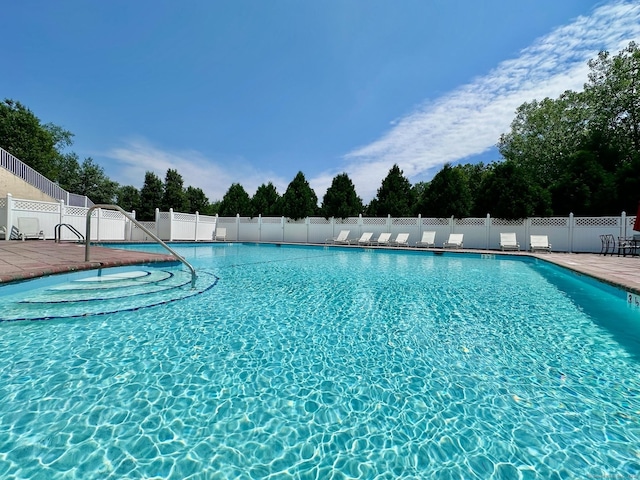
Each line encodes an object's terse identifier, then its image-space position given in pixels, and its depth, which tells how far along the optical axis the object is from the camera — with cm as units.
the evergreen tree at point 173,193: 2542
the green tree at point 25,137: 2420
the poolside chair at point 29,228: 1145
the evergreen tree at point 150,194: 2495
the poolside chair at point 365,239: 1762
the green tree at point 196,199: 2958
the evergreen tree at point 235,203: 2308
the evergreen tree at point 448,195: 1648
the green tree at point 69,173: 3139
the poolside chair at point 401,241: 1672
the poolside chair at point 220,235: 2167
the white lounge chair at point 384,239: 1717
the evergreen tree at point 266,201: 2272
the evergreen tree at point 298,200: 2069
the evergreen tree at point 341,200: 1944
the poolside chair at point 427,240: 1623
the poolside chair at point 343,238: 1839
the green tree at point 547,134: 2325
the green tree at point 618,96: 1977
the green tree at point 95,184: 3148
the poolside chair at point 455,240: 1574
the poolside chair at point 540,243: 1346
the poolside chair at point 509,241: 1449
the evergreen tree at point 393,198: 1900
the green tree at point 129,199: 2793
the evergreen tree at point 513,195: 1488
